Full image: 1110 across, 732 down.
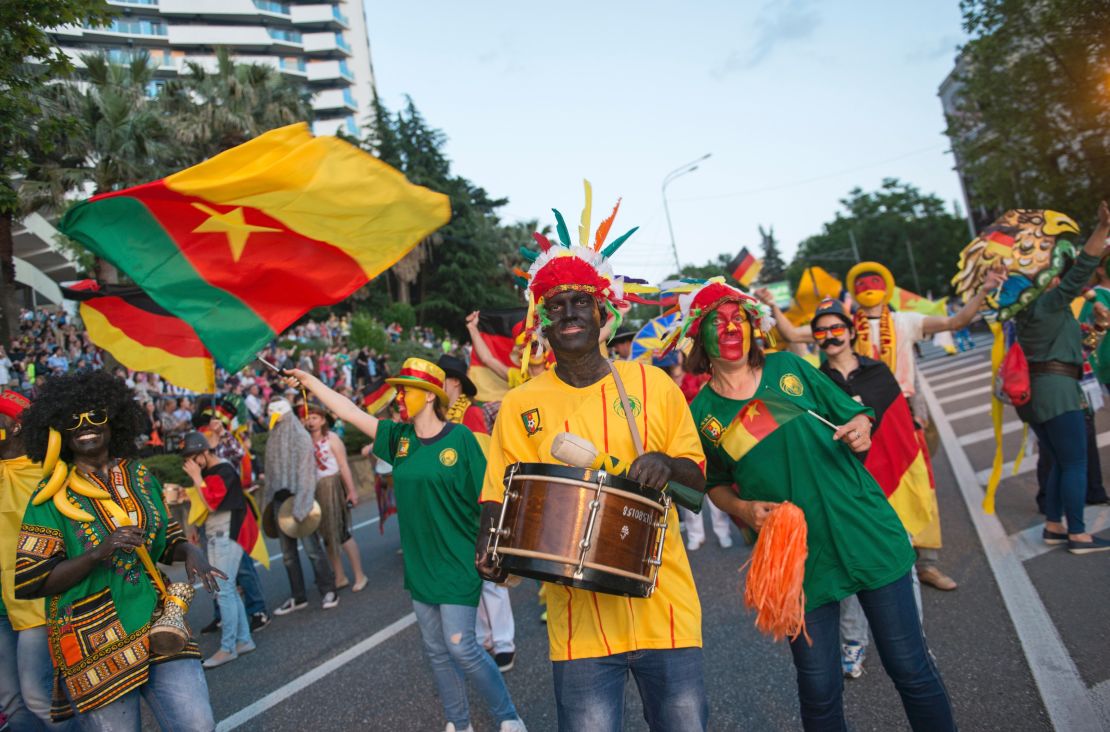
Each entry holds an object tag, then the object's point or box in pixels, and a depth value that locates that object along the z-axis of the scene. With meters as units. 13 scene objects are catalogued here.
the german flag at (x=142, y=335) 5.07
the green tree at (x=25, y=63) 7.73
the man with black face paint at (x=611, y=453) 2.71
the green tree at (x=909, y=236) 72.88
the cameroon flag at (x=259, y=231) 4.38
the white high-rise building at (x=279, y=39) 70.06
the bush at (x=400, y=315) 37.16
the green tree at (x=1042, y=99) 19.59
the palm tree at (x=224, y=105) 32.03
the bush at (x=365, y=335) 27.52
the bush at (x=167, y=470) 13.17
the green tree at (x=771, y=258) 93.44
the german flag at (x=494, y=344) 9.05
